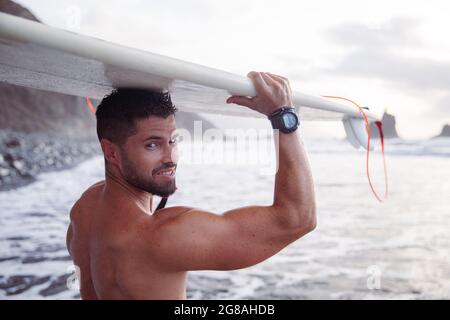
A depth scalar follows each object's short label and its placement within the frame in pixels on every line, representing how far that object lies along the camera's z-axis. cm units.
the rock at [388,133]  2395
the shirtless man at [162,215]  127
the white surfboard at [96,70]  102
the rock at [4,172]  1499
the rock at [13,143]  2413
